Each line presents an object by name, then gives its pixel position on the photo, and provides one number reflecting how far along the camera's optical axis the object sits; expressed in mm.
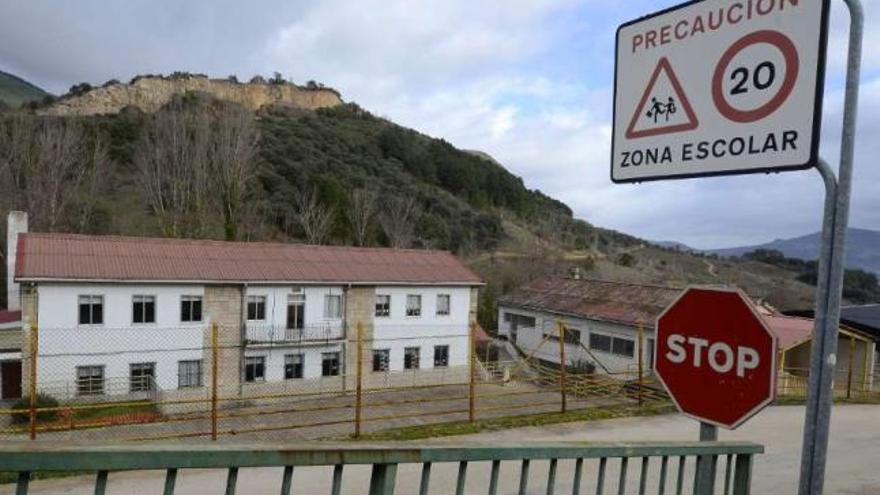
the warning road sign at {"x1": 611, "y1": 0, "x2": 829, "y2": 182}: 2129
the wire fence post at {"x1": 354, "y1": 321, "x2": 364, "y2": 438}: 10945
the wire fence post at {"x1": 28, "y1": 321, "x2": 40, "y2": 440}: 9438
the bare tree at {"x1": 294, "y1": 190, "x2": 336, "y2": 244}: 48750
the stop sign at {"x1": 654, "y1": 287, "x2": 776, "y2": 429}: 2494
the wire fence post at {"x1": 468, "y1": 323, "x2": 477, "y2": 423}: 11455
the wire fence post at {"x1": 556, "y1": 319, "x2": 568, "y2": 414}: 12359
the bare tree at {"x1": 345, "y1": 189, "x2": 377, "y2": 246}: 50812
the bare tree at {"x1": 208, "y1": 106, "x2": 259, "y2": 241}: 43188
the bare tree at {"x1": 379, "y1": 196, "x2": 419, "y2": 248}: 52281
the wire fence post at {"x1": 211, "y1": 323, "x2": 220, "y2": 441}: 10031
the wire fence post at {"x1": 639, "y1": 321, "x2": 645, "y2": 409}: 13000
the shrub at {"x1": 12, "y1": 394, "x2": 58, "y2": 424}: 18562
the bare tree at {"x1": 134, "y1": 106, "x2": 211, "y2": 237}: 41719
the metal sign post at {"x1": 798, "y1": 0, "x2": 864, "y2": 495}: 2160
